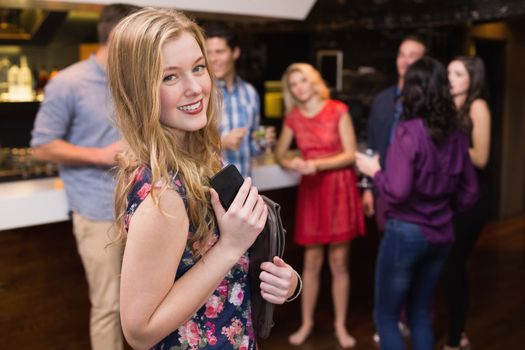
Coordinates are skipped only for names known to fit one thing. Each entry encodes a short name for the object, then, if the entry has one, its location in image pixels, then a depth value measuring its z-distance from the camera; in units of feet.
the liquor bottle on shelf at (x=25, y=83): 17.99
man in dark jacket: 11.45
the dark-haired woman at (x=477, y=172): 10.50
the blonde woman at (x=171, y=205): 3.76
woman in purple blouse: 8.23
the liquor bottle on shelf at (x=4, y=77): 18.04
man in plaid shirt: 10.50
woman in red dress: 11.59
